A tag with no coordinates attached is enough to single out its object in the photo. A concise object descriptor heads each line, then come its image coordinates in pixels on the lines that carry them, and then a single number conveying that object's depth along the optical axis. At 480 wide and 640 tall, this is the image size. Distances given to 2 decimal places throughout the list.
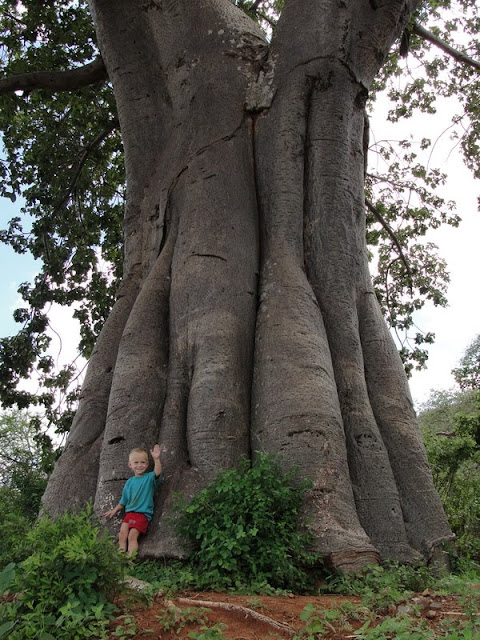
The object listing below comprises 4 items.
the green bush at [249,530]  3.69
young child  4.39
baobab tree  4.62
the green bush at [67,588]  2.56
